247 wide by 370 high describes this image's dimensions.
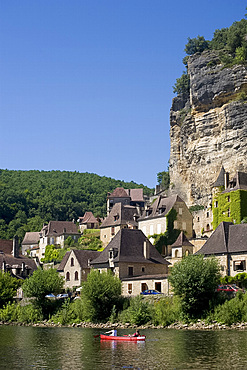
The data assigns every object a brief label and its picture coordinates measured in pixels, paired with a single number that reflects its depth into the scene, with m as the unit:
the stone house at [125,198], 107.38
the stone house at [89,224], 104.38
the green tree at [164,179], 108.88
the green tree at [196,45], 106.81
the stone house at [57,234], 99.69
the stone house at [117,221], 82.62
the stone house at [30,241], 110.62
